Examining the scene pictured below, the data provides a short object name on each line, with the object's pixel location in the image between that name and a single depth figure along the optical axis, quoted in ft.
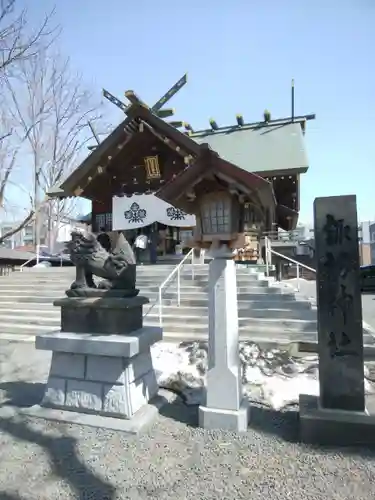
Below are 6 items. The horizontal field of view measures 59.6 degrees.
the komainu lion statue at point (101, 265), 14.25
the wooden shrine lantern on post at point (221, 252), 11.91
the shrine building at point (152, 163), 36.70
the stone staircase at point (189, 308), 25.02
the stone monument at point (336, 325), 11.21
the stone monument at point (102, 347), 12.64
